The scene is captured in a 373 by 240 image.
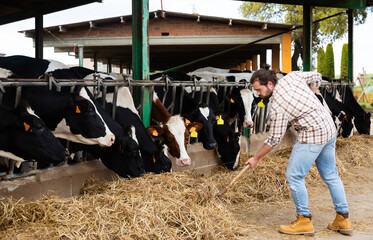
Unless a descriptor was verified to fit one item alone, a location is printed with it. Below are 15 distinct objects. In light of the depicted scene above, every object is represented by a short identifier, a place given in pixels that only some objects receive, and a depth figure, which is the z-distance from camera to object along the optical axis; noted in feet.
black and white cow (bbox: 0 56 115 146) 15.99
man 13.94
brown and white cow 19.25
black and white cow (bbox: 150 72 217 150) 22.38
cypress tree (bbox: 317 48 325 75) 113.95
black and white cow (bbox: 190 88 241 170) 24.81
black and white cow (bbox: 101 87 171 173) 18.51
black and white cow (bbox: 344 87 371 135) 37.22
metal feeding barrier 14.90
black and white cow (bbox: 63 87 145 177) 17.31
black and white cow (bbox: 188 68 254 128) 27.12
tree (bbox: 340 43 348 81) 112.75
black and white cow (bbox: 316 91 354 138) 34.50
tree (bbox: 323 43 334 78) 110.63
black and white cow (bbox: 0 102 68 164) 13.84
